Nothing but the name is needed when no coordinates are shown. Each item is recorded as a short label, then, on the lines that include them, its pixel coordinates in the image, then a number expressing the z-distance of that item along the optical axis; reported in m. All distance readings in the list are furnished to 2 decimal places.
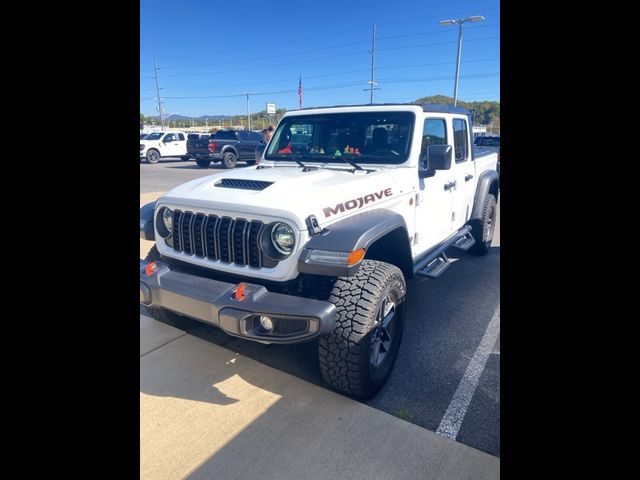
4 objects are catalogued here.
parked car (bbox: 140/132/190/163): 23.06
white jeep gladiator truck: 2.41
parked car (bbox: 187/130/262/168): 19.33
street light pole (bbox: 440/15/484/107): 23.17
